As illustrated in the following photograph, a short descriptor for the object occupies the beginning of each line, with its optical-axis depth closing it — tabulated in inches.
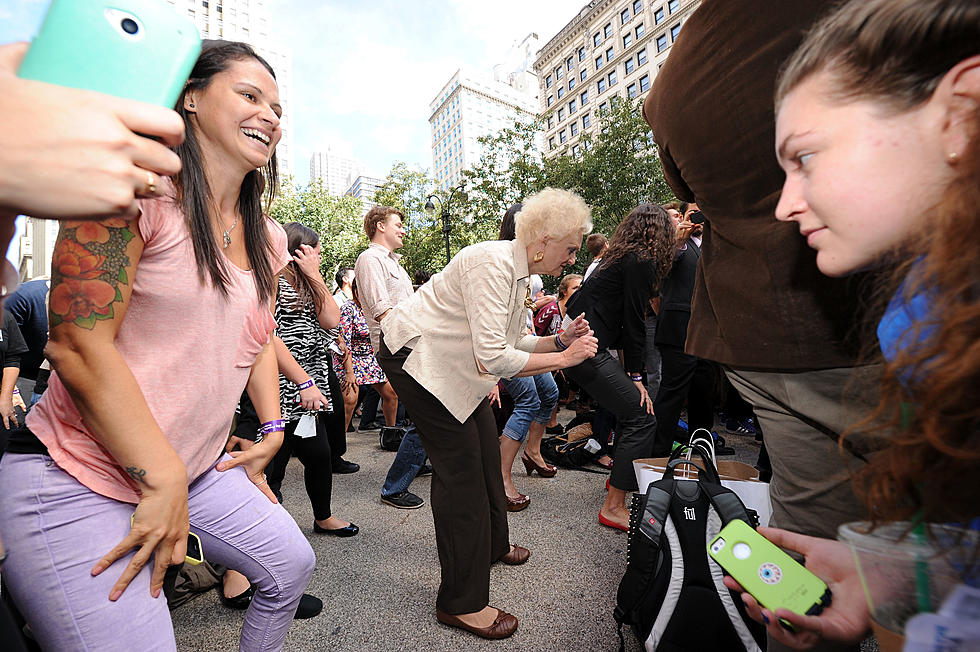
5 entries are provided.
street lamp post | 601.3
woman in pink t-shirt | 39.8
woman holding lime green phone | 24.3
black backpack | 69.2
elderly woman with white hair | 85.7
